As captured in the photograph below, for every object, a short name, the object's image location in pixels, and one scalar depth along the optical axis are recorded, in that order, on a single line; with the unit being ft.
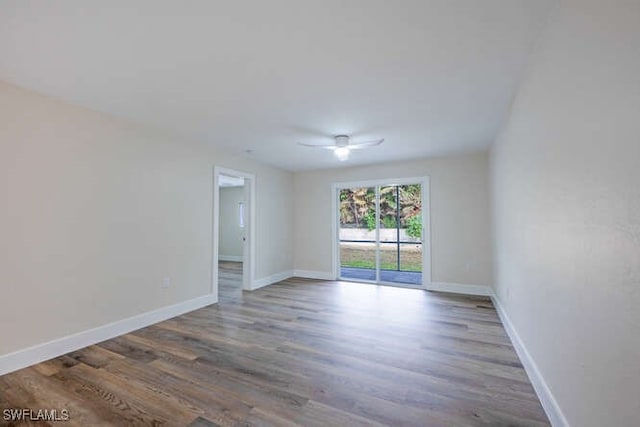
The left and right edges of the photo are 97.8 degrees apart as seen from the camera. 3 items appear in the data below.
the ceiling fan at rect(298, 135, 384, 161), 11.96
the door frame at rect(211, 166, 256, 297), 16.79
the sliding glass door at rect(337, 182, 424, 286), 17.61
